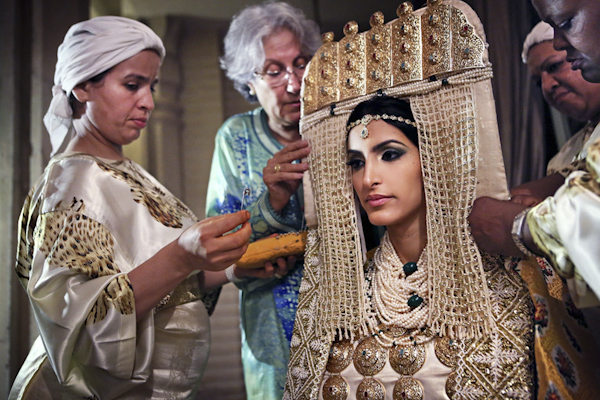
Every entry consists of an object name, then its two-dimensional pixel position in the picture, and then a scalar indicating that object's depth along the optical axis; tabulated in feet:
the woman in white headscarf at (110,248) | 5.43
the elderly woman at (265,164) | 6.76
